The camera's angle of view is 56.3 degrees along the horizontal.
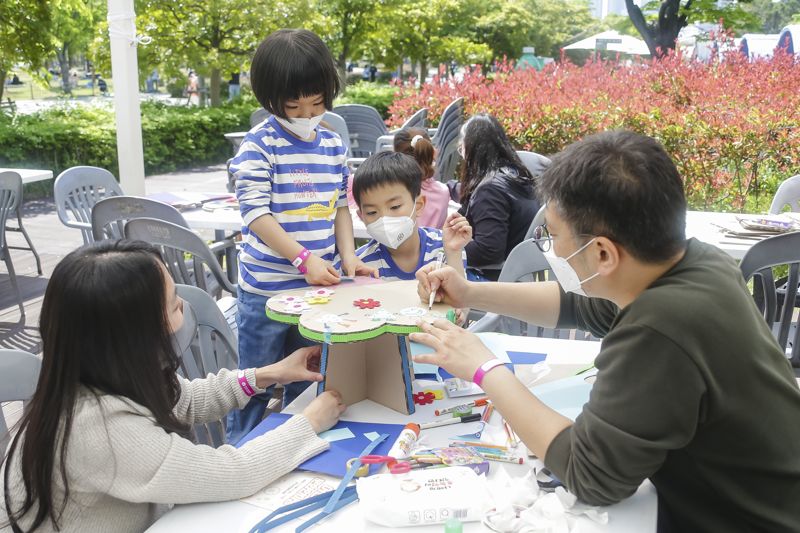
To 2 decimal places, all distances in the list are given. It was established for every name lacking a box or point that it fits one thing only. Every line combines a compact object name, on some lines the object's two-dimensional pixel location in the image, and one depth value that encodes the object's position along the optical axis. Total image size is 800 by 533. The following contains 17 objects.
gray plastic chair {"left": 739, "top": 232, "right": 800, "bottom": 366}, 2.79
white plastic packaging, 1.31
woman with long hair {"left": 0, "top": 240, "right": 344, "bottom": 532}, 1.31
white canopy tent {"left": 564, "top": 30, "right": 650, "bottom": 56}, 22.81
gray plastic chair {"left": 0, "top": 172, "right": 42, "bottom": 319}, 5.14
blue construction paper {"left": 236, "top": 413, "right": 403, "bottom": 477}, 1.51
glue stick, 1.54
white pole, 4.32
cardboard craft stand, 1.66
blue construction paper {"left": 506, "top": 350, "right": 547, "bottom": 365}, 2.09
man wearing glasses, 1.24
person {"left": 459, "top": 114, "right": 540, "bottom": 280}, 3.62
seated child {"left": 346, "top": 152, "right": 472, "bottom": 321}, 2.52
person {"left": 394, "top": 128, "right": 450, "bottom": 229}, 3.92
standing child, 2.24
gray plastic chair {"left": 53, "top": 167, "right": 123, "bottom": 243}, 4.54
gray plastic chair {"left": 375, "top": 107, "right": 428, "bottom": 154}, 6.92
